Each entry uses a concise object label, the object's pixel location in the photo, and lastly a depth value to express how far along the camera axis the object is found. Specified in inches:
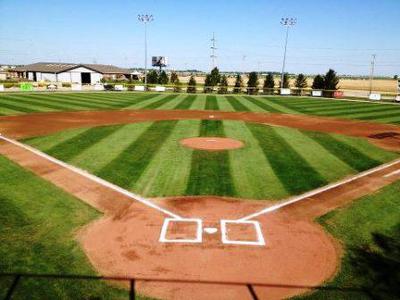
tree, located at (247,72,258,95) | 2720.7
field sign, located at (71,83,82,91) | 2475.0
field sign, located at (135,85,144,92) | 2610.7
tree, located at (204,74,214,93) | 2639.0
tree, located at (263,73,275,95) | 2659.9
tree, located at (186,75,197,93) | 2610.7
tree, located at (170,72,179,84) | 3009.8
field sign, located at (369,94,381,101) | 2352.4
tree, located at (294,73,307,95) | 2785.4
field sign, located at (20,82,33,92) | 2187.3
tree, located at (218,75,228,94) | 2580.0
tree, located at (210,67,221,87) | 2743.6
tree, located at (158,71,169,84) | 2849.4
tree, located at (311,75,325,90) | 2687.0
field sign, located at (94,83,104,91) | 2556.6
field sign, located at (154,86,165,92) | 2590.6
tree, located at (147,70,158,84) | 2869.1
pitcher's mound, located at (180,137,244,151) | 765.3
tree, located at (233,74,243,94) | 2682.6
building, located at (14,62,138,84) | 3289.9
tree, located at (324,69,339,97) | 2628.9
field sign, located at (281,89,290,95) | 2610.0
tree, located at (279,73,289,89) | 2949.3
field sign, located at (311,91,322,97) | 2596.0
